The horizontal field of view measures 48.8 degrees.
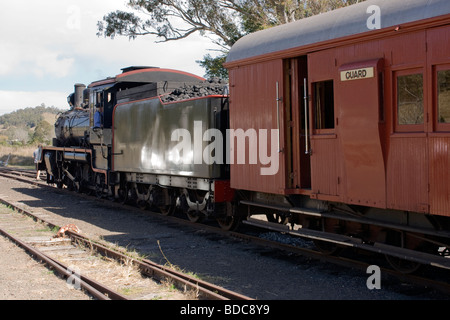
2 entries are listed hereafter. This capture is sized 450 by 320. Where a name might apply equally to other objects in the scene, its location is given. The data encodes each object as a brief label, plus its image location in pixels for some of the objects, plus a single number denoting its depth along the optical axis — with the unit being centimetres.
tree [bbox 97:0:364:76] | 2034
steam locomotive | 549
